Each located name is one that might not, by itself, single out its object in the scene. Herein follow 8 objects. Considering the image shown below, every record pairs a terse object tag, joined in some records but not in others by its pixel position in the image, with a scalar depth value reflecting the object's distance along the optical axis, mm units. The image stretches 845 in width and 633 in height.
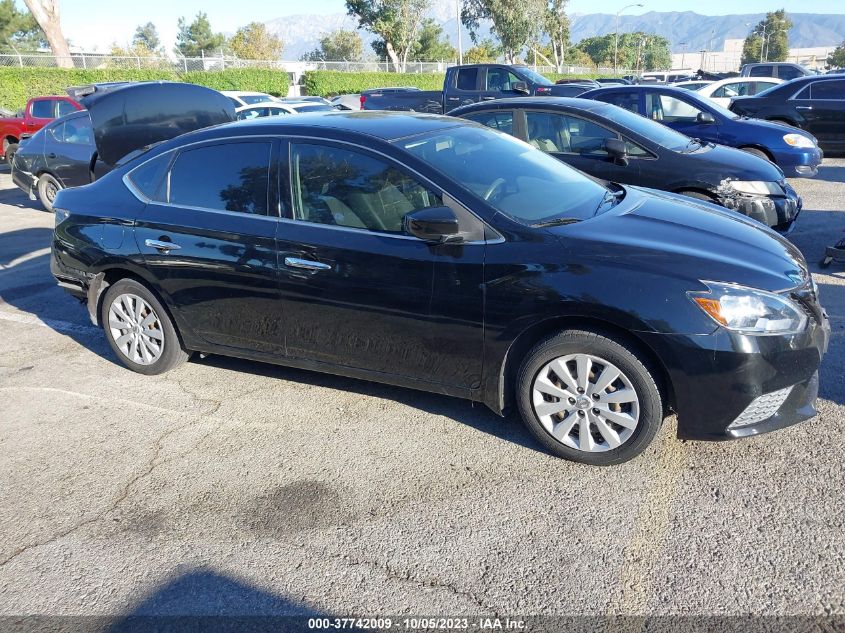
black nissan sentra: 3424
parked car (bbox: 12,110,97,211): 11445
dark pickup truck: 16875
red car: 15672
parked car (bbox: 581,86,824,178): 10016
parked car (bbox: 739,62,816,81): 24562
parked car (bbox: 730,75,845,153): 13398
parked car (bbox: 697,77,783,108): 17516
